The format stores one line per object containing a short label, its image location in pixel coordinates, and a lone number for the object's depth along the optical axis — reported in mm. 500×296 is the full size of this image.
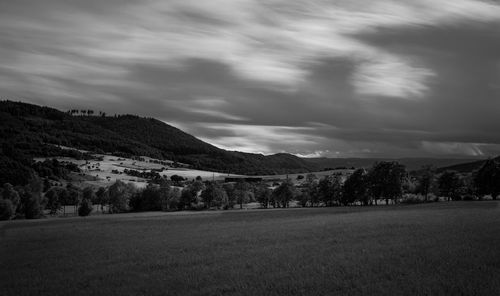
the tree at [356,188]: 135125
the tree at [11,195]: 132238
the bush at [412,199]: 123775
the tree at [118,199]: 149000
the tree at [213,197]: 155125
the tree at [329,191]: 146875
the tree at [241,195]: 167750
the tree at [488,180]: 118375
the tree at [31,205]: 128875
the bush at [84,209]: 136375
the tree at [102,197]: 169075
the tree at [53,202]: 156250
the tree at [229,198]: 159625
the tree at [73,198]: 170750
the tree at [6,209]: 118875
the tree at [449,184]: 138750
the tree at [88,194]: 179162
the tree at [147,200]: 150875
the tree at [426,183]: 138500
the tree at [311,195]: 153812
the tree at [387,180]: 128375
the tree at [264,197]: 167788
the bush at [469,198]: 117850
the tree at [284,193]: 161250
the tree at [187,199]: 154875
